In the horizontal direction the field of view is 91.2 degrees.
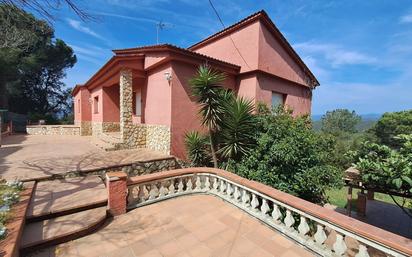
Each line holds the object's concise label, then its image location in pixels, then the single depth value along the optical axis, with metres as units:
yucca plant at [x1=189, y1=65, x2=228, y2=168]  7.24
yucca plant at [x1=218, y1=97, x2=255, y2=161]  7.18
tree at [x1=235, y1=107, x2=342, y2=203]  6.28
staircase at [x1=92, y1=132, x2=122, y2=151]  9.85
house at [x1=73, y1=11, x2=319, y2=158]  8.78
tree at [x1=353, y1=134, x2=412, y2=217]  2.85
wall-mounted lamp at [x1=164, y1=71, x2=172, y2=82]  8.50
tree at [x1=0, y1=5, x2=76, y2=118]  24.07
